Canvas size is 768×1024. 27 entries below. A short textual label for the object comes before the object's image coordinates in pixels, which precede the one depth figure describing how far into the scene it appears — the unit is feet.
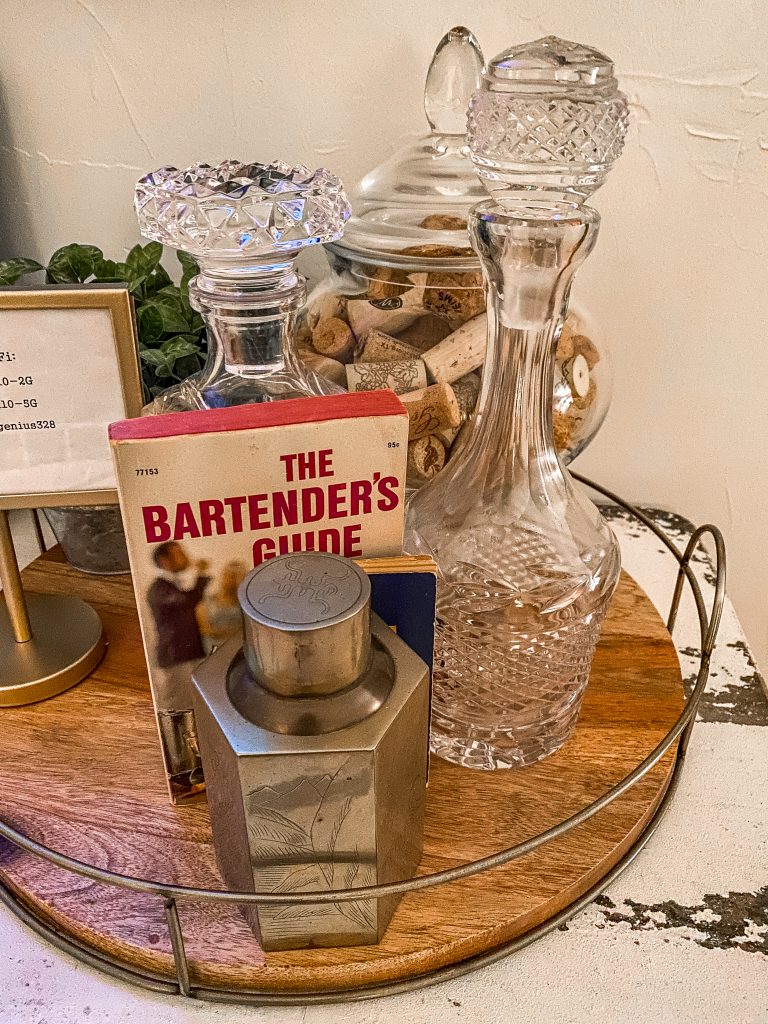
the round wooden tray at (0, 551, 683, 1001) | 1.22
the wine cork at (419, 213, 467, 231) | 1.74
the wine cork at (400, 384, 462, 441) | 1.73
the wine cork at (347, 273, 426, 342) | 1.77
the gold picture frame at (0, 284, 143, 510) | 1.37
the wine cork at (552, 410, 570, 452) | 1.88
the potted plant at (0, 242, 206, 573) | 1.87
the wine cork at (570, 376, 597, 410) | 1.89
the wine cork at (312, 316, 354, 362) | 1.82
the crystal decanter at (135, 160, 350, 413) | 1.29
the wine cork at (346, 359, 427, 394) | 1.77
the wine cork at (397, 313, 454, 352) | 1.79
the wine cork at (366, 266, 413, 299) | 1.74
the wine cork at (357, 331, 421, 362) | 1.80
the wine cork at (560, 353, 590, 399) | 1.88
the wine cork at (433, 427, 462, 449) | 1.80
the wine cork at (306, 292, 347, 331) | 1.84
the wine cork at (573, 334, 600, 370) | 1.90
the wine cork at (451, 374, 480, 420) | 1.81
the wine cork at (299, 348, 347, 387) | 1.83
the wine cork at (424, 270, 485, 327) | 1.73
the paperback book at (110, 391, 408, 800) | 1.17
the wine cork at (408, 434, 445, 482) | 1.79
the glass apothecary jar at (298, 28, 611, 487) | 1.74
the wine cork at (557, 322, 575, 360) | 1.87
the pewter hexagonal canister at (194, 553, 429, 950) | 1.05
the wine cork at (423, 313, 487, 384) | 1.77
